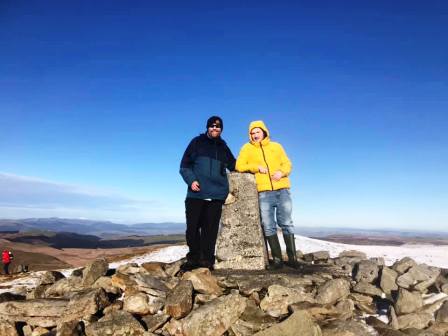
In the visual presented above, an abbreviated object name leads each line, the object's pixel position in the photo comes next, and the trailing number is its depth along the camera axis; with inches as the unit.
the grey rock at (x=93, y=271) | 332.5
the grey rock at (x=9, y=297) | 330.8
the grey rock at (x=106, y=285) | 305.6
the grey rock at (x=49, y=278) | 362.6
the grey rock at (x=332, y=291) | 281.9
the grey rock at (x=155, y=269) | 346.3
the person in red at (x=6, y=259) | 686.5
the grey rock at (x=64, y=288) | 329.7
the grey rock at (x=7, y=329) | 276.5
